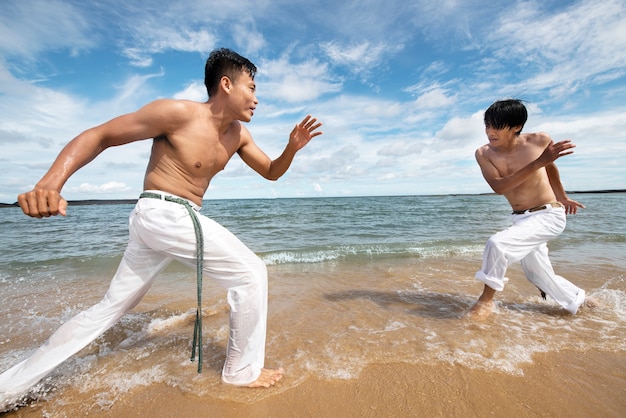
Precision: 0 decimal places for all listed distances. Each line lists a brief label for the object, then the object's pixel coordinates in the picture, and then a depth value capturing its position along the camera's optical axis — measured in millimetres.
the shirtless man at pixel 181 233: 1974
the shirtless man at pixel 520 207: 3191
